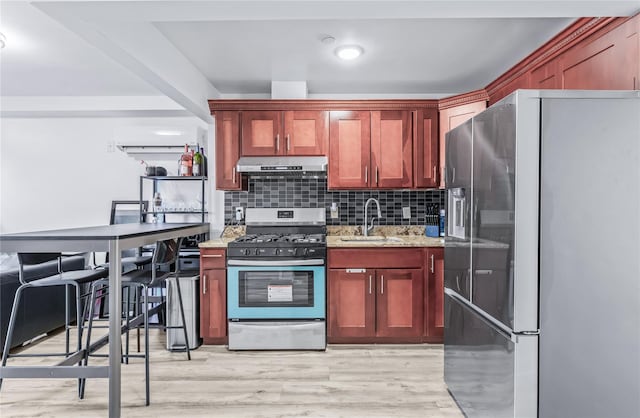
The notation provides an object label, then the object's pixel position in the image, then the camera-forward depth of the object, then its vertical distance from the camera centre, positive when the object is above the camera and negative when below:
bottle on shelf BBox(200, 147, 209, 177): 3.68 +0.43
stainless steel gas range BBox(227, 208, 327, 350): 2.96 -0.77
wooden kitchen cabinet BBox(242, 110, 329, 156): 3.34 +0.69
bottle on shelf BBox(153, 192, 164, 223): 3.80 -0.03
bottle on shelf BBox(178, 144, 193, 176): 3.62 +0.42
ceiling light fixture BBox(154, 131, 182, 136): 3.72 +0.77
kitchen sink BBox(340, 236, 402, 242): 3.31 -0.33
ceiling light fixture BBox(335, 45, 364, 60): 2.65 +1.18
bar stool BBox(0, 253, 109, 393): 1.98 -0.46
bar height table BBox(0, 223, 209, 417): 1.84 -0.40
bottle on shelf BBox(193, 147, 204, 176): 3.63 +0.43
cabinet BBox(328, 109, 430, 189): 3.33 +0.56
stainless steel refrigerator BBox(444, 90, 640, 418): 1.46 -0.20
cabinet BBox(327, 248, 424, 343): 3.02 -0.74
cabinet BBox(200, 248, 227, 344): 3.04 -0.76
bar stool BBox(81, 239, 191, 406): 2.25 -0.51
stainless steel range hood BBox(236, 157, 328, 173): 3.21 +0.37
